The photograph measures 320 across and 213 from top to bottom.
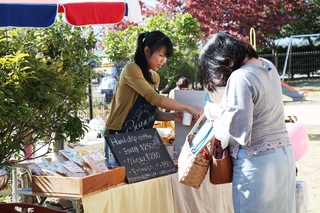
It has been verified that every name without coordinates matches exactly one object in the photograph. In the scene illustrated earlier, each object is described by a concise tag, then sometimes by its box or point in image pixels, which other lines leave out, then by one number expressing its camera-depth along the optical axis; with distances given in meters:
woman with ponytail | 4.25
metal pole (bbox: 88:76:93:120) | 9.24
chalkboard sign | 3.93
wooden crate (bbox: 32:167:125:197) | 3.47
